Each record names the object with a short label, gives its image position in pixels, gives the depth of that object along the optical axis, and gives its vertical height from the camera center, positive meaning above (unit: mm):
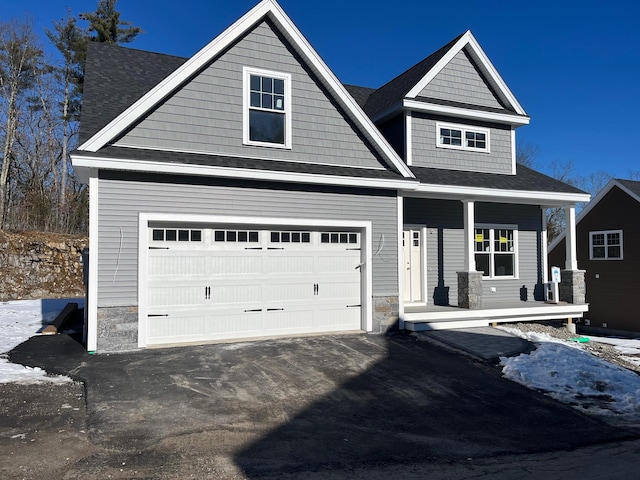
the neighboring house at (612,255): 18688 +276
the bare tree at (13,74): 24266 +10113
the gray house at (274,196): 8523 +1420
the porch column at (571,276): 13266 -392
